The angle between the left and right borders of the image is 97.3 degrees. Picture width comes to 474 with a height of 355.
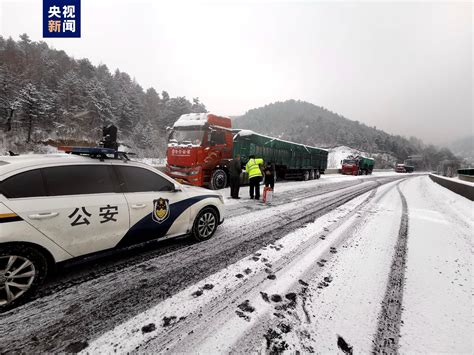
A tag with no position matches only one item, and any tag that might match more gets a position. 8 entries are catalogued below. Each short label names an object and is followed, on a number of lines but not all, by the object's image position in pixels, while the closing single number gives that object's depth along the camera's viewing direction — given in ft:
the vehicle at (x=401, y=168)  164.27
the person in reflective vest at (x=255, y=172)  26.43
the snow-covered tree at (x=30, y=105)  129.59
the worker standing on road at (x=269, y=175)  26.27
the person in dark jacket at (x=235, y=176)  26.89
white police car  7.08
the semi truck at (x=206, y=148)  28.35
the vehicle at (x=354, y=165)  94.22
